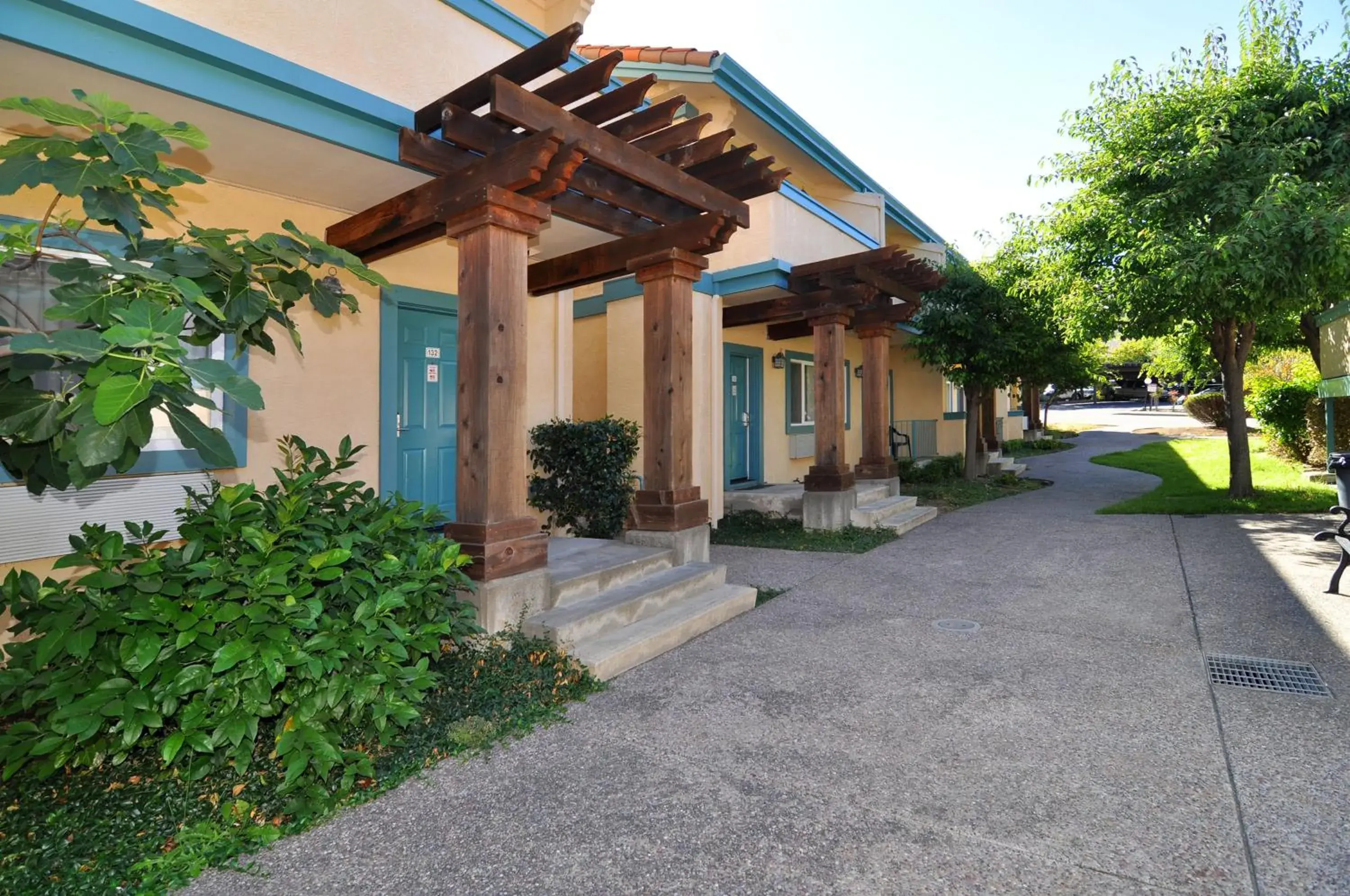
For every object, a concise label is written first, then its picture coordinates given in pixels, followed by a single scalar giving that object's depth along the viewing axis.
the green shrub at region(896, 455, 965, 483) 13.73
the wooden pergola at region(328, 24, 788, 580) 4.05
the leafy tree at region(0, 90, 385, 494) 1.57
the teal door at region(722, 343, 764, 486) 10.46
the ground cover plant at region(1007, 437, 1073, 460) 21.42
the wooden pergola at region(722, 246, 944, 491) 8.76
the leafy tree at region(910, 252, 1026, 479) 11.95
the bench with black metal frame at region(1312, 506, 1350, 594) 5.35
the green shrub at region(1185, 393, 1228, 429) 26.42
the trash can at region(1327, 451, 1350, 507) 5.59
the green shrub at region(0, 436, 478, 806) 2.54
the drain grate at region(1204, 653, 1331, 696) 3.79
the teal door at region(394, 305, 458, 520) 5.98
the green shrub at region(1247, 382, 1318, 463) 13.34
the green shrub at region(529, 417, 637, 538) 6.27
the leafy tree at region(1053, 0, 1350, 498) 7.73
